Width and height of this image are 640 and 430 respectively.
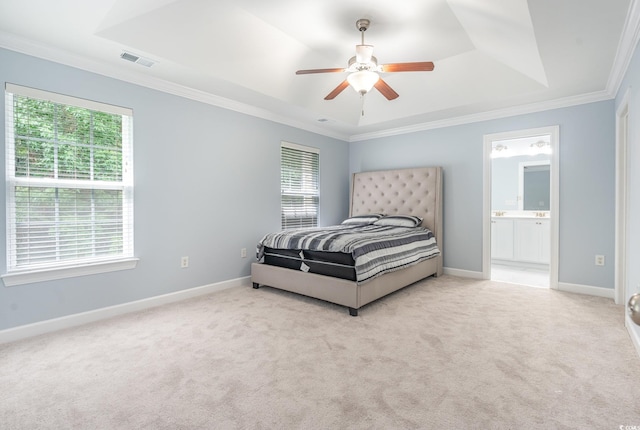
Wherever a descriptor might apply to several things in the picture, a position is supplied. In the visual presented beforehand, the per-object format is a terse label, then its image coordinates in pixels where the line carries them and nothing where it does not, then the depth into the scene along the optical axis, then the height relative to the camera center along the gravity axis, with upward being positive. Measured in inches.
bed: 123.6 -21.9
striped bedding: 124.1 -14.8
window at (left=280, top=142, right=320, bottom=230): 187.6 +14.6
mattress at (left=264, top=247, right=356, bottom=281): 123.7 -21.7
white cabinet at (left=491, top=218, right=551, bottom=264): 208.1 -20.2
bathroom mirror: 234.5 +17.8
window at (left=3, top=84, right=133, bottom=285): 100.0 +9.6
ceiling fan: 101.5 +45.8
